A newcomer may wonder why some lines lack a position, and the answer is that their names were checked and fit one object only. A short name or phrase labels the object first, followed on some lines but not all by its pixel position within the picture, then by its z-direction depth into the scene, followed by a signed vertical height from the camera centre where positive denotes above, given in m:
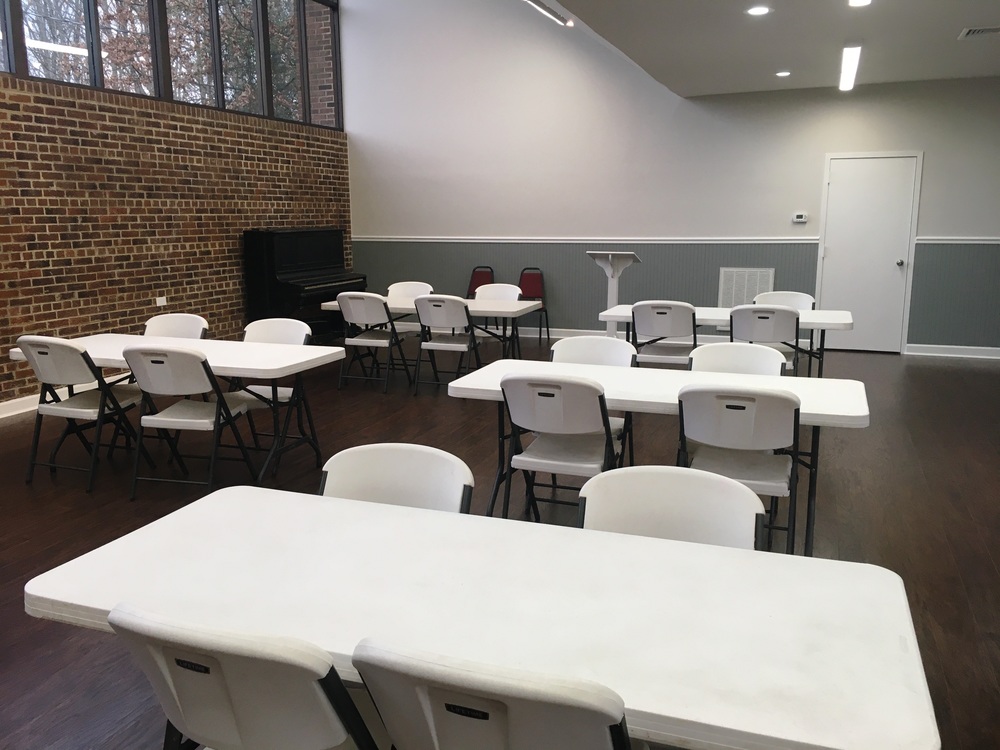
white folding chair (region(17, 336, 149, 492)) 3.96 -0.82
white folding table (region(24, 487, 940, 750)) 1.15 -0.67
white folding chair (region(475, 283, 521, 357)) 7.16 -0.48
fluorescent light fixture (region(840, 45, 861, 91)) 5.87 +1.40
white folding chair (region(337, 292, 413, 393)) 6.25 -0.65
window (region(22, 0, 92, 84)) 5.68 +1.48
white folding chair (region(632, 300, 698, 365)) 5.48 -0.59
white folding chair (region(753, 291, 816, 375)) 6.00 -0.45
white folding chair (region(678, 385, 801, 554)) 2.73 -0.66
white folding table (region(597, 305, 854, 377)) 5.17 -0.53
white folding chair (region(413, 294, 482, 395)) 6.09 -0.61
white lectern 6.34 -0.18
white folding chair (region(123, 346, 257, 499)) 3.69 -0.70
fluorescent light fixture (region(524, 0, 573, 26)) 6.90 +2.12
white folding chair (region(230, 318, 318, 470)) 4.27 -0.84
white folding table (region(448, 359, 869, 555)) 2.81 -0.59
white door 7.69 -0.01
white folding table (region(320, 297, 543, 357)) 6.17 -0.55
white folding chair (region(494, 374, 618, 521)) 2.98 -0.69
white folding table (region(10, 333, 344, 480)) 3.75 -0.60
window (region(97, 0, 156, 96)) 6.33 +1.59
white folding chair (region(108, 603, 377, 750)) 1.17 -0.70
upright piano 7.70 -0.39
